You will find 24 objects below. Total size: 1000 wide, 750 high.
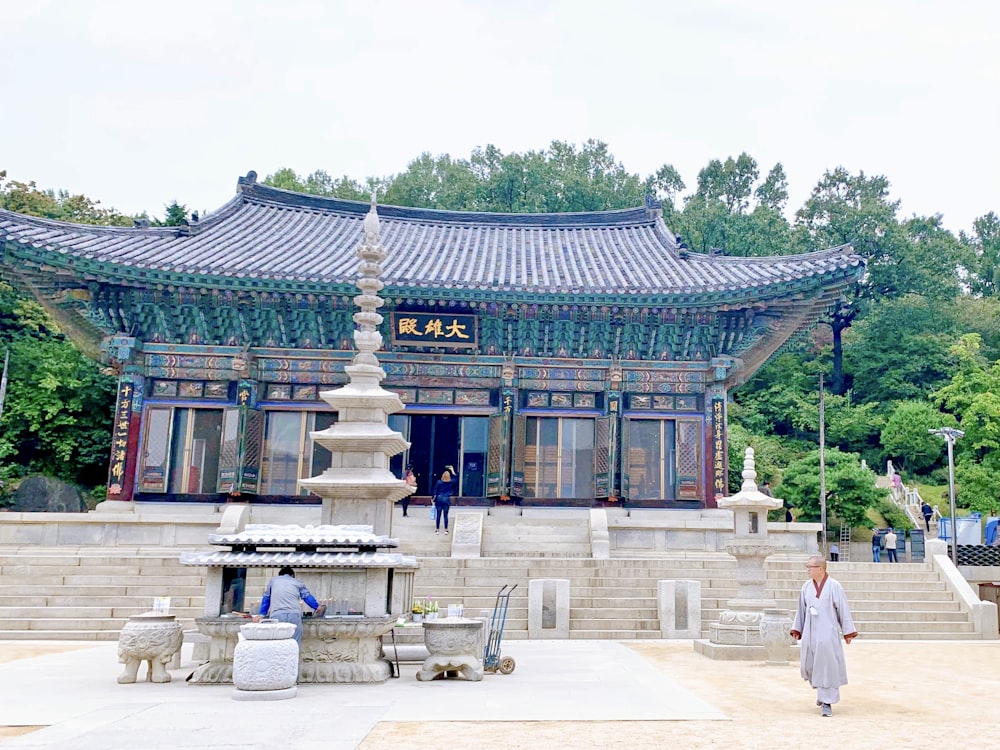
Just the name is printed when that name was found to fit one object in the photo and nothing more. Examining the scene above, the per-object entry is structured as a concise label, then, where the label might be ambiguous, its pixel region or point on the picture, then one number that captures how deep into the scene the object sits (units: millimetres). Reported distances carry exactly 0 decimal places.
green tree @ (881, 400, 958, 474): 41219
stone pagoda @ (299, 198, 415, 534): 11289
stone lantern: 12641
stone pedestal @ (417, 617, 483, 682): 9750
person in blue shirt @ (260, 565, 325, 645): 9031
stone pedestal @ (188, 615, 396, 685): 9398
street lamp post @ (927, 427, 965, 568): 28084
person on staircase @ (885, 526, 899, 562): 26797
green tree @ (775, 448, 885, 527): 34188
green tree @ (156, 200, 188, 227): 40719
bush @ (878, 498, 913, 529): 36938
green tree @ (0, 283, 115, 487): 30625
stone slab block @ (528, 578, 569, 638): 15031
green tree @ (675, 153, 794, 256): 52969
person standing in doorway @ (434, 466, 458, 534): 19922
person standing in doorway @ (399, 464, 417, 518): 20188
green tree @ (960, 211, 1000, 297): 59094
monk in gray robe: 8203
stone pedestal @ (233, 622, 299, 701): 8383
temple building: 21984
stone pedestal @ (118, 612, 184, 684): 9312
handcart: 10445
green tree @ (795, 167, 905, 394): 51875
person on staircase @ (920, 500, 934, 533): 33675
